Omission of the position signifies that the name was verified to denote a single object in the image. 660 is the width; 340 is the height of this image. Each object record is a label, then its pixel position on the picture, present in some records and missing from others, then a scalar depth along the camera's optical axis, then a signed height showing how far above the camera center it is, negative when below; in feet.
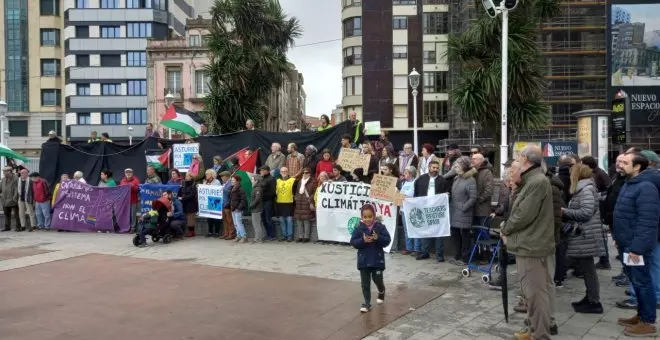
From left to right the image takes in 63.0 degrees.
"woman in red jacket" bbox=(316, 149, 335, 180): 41.93 +0.26
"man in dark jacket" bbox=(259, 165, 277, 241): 41.47 -2.42
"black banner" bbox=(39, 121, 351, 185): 49.16 +1.63
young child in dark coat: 22.79 -3.35
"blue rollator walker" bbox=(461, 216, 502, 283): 27.20 -4.20
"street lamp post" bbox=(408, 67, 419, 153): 64.18 +10.47
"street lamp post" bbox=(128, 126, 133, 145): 191.19 +13.60
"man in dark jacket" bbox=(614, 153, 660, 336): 18.88 -2.36
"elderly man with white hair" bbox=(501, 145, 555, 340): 17.75 -2.31
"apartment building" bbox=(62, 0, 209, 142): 195.52 +38.62
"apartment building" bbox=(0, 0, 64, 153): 206.18 +40.76
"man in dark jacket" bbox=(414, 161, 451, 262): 33.60 -1.39
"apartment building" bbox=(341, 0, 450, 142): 165.58 +32.30
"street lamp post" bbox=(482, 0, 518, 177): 45.26 +7.29
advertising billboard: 157.28 +29.93
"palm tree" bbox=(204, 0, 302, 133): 68.44 +13.82
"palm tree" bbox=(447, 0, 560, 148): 54.03 +9.60
